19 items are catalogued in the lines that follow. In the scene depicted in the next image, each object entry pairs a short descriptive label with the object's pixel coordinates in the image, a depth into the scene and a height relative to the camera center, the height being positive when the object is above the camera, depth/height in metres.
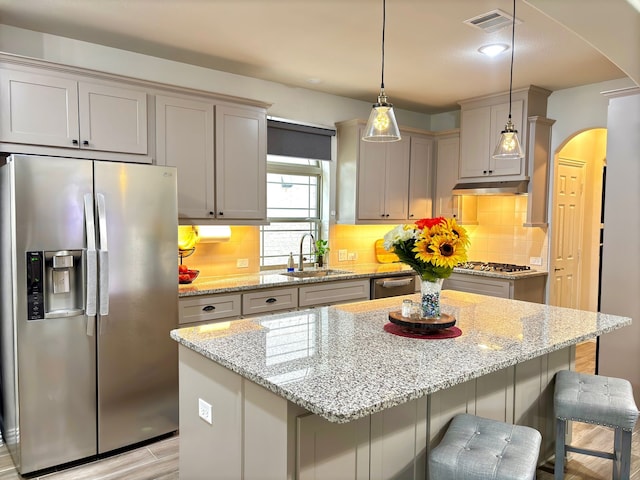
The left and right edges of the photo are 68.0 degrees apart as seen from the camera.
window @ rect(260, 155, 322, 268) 4.65 +0.05
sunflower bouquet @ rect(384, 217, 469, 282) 2.10 -0.14
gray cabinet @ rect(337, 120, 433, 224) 4.76 +0.39
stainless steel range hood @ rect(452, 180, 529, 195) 4.58 +0.27
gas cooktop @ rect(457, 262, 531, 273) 4.68 -0.54
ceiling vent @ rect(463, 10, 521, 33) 2.84 +1.20
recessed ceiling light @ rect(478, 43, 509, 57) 3.38 +1.21
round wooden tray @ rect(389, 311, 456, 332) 2.18 -0.50
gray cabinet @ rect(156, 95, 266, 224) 3.50 +0.43
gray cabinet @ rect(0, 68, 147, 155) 2.83 +0.62
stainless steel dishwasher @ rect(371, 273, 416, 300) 4.51 -0.70
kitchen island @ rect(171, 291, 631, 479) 1.56 -0.58
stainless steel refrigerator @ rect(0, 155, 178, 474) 2.62 -0.56
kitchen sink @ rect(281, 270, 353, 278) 4.41 -0.57
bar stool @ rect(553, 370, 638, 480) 2.24 -0.92
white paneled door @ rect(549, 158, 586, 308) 4.90 -0.18
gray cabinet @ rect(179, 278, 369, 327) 3.40 -0.71
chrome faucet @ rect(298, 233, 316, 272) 4.51 -0.45
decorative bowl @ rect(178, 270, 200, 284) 3.54 -0.49
